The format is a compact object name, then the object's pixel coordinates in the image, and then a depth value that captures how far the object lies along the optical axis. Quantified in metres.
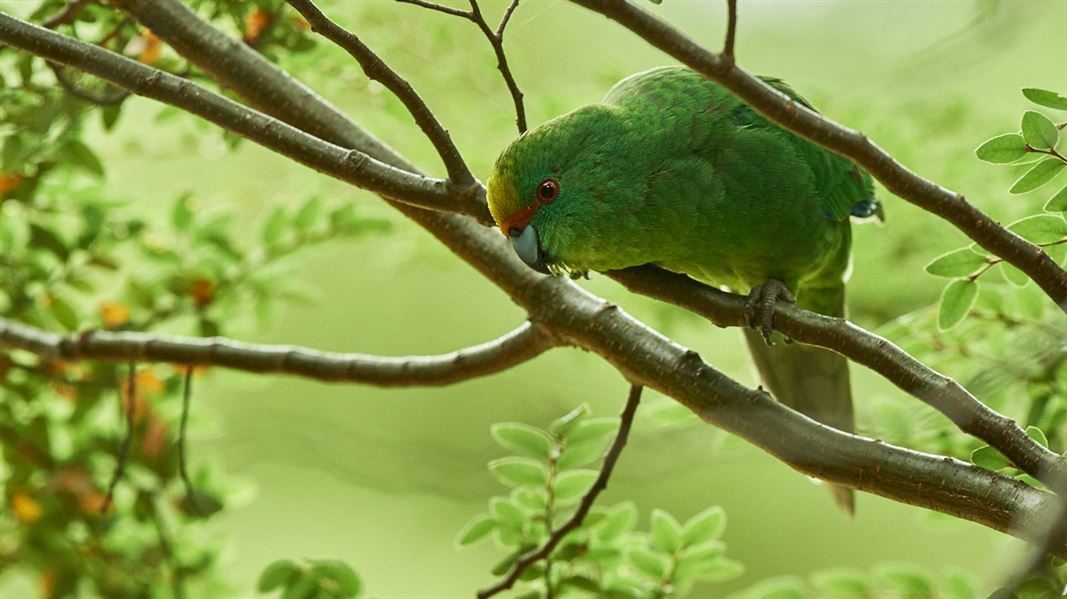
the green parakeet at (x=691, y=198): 4.37
